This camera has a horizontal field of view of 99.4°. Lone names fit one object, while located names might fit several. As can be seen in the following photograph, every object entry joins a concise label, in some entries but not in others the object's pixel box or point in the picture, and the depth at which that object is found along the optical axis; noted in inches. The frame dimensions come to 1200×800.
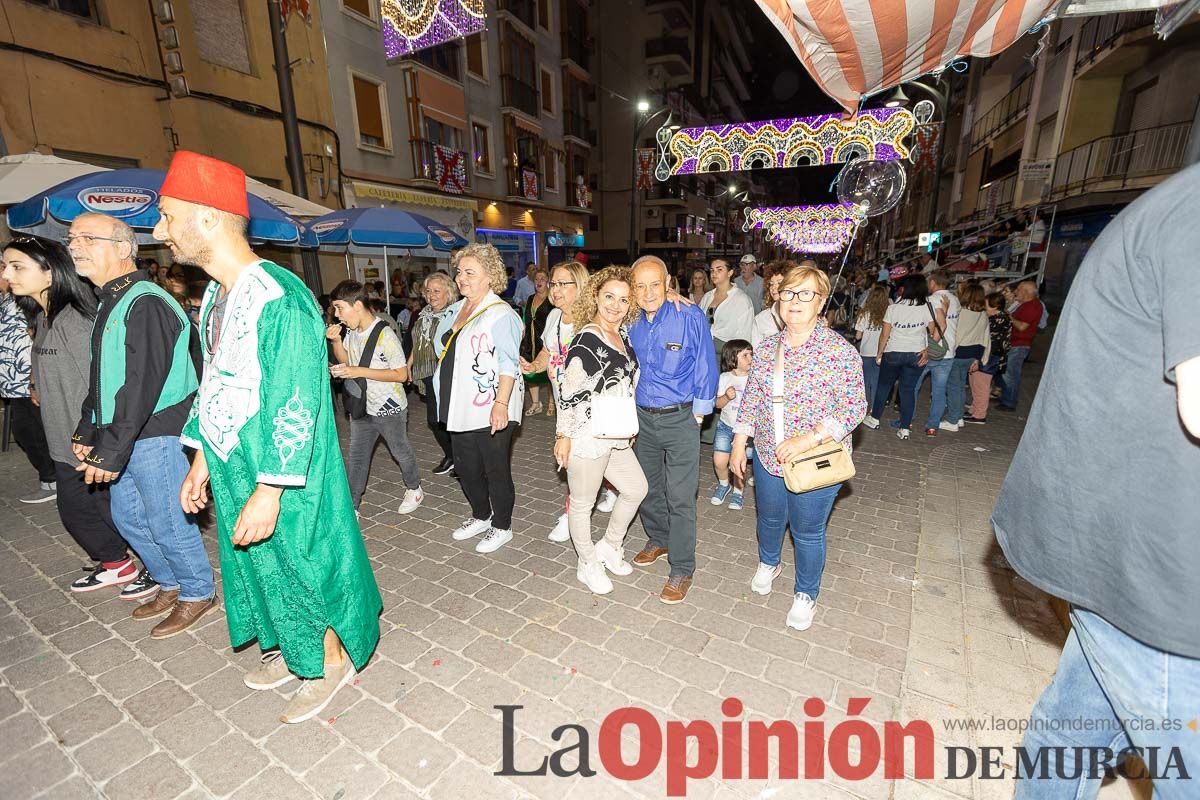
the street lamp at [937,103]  371.2
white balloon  356.5
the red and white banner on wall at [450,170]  699.4
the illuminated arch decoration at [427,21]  382.9
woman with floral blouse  111.7
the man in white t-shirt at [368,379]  165.6
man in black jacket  107.7
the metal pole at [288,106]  318.0
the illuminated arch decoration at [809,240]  1386.6
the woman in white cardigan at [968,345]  272.2
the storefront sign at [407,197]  602.9
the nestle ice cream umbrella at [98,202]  202.4
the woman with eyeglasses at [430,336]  183.5
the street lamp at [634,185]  633.6
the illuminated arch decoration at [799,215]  1195.9
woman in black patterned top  124.9
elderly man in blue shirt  133.6
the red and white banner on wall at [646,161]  482.1
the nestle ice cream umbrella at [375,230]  311.1
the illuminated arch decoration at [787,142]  351.3
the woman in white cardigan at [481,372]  148.9
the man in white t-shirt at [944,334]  255.6
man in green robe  83.1
